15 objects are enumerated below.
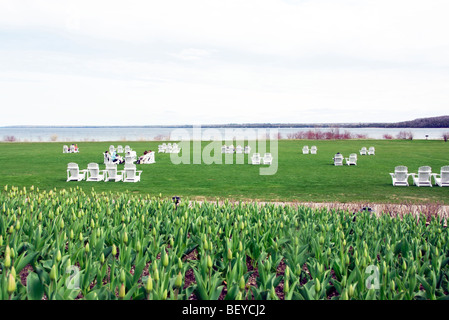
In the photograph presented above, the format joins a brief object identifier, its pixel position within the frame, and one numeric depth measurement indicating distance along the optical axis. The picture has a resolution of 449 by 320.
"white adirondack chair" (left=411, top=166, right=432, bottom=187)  17.31
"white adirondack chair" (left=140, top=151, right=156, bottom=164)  26.52
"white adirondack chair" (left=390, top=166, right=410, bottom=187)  17.34
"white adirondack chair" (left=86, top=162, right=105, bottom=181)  18.36
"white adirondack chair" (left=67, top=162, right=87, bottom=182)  18.27
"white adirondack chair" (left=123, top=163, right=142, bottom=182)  18.22
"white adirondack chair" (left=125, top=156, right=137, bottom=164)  24.39
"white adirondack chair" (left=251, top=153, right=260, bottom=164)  26.62
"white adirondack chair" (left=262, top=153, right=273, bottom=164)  26.39
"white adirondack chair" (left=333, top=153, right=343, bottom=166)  26.02
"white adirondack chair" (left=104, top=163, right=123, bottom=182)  18.67
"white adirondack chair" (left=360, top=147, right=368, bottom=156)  35.41
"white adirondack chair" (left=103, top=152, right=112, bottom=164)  26.48
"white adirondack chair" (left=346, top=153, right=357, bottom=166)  26.20
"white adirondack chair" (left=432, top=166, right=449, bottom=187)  17.17
